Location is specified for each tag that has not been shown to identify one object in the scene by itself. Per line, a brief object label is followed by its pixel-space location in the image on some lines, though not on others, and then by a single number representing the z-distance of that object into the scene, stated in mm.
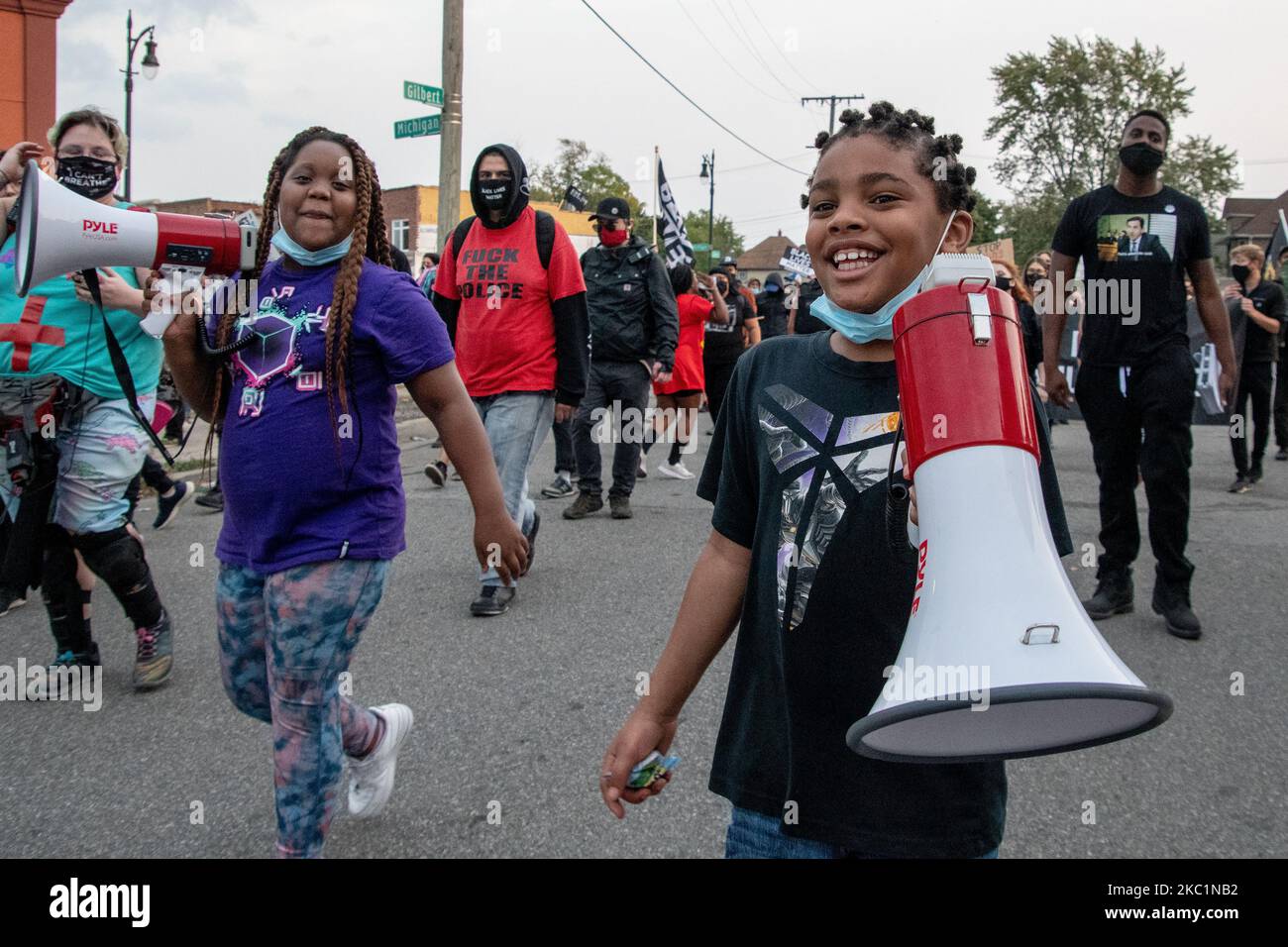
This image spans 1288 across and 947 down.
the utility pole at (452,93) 11000
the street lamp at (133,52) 19156
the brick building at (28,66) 12281
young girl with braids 2479
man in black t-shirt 4719
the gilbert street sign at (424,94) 10258
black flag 10500
